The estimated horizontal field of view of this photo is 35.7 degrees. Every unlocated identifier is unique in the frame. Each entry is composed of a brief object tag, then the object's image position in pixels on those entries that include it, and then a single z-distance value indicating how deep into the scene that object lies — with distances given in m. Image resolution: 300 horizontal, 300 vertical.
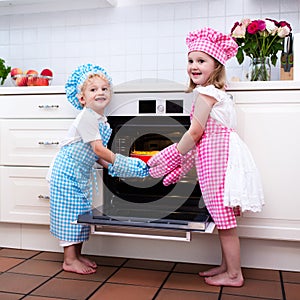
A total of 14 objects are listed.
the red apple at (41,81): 2.54
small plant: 2.70
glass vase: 2.26
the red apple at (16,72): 2.62
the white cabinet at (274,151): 1.98
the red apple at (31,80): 2.53
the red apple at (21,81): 2.54
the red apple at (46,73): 2.63
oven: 2.04
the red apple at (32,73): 2.55
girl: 1.82
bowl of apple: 2.53
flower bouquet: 2.19
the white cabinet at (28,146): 2.23
